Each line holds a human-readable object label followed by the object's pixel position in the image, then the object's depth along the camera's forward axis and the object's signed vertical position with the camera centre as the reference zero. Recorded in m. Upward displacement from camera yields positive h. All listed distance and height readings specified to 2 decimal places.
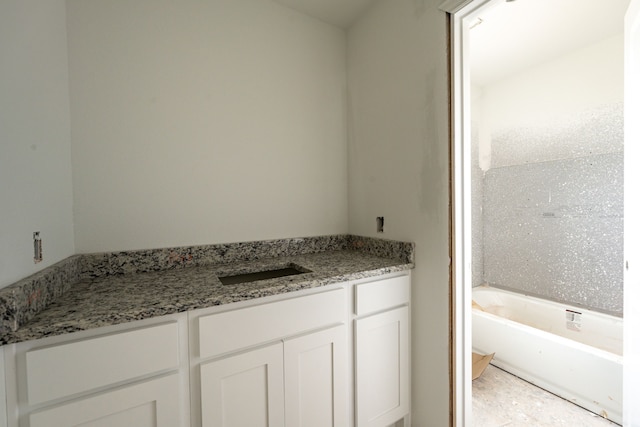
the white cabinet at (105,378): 0.61 -0.44
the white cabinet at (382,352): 1.14 -0.69
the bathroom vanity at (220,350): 0.64 -0.45
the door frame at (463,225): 1.07 -0.09
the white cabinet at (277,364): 0.83 -0.57
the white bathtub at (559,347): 1.39 -0.98
